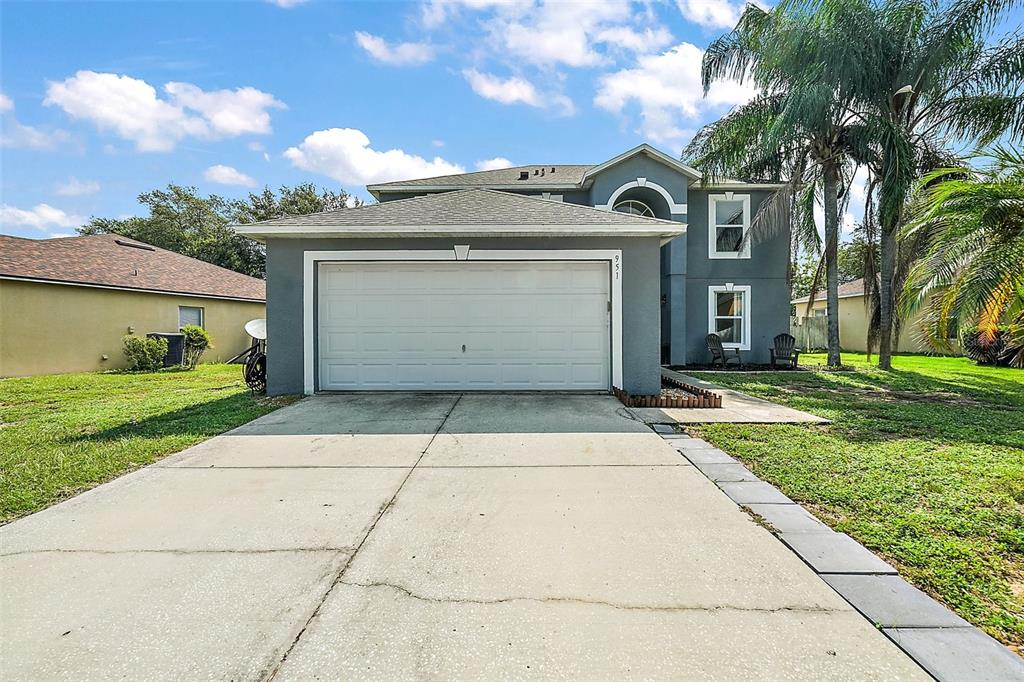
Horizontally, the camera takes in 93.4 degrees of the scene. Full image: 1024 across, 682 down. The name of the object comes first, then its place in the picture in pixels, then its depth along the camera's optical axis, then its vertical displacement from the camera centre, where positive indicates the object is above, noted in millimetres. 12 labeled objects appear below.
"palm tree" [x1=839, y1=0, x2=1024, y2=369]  11523 +6401
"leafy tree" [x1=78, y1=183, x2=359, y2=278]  30578 +7276
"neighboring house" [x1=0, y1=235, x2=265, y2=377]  12414 +870
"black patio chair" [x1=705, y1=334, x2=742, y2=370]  13906 -555
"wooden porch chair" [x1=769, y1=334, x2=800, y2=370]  13719 -579
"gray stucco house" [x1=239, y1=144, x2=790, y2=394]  8188 +563
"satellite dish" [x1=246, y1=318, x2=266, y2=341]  9578 +33
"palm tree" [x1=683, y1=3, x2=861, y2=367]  12062 +5563
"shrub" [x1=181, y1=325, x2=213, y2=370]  15266 -436
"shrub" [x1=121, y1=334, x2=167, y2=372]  13859 -638
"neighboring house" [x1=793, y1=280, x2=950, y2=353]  21688 +417
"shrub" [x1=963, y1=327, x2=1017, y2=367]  14266 -627
